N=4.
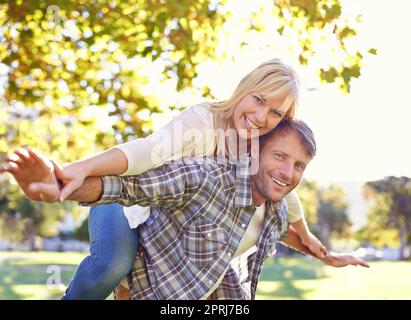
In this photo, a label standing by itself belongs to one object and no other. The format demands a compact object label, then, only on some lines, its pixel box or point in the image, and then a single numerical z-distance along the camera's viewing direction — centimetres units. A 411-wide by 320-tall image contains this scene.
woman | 279
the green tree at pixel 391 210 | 2359
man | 256
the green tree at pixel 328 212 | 2495
